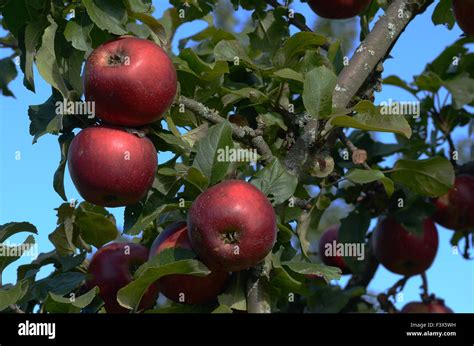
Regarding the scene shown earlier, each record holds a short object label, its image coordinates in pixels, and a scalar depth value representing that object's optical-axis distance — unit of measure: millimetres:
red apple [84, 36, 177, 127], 1719
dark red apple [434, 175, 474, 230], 2085
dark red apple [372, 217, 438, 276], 2078
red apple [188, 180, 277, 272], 1691
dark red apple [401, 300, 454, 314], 2100
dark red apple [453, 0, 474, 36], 1901
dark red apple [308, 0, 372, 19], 1921
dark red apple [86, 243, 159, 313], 1838
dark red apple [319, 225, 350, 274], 2171
